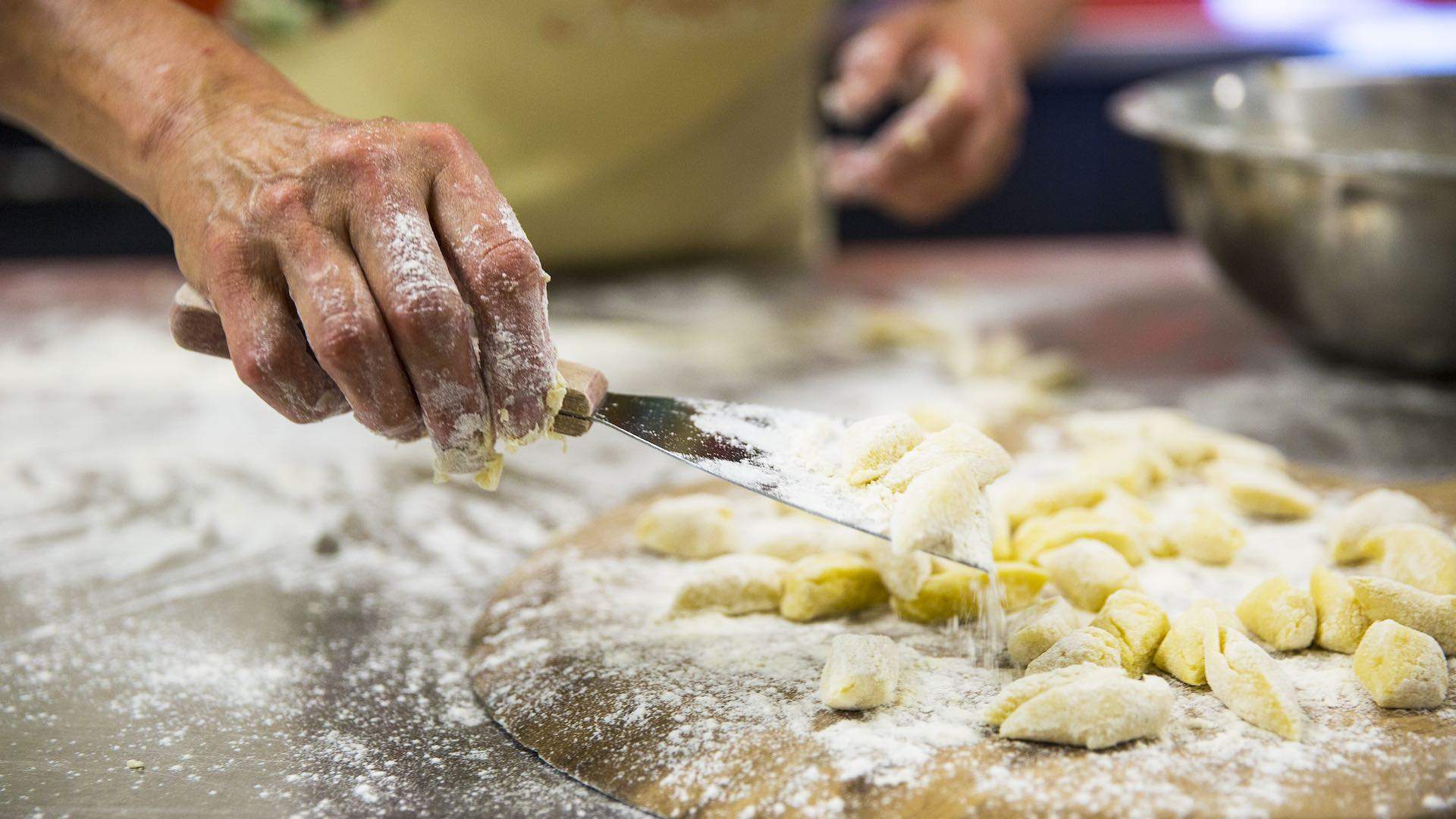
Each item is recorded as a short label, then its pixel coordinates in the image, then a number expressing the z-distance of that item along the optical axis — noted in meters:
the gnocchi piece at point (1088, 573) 0.73
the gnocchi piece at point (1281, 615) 0.71
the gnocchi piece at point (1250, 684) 0.67
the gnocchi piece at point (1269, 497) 0.79
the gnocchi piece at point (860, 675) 0.69
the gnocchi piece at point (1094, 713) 0.66
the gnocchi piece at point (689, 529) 0.79
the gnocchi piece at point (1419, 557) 0.72
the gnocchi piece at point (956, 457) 0.72
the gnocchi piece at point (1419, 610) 0.70
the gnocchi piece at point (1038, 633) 0.70
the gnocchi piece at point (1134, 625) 0.70
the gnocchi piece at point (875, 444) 0.72
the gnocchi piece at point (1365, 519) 0.76
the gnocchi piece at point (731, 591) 0.75
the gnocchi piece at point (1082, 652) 0.69
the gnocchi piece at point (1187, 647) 0.70
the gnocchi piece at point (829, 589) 0.74
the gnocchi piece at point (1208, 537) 0.76
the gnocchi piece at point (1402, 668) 0.68
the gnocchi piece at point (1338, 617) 0.71
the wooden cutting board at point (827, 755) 0.65
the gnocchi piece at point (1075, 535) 0.76
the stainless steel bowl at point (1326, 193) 0.88
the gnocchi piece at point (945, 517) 0.69
